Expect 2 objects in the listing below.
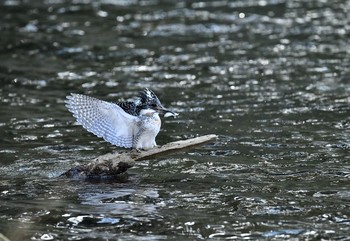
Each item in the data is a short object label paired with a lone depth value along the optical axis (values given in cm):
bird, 1937
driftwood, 1914
